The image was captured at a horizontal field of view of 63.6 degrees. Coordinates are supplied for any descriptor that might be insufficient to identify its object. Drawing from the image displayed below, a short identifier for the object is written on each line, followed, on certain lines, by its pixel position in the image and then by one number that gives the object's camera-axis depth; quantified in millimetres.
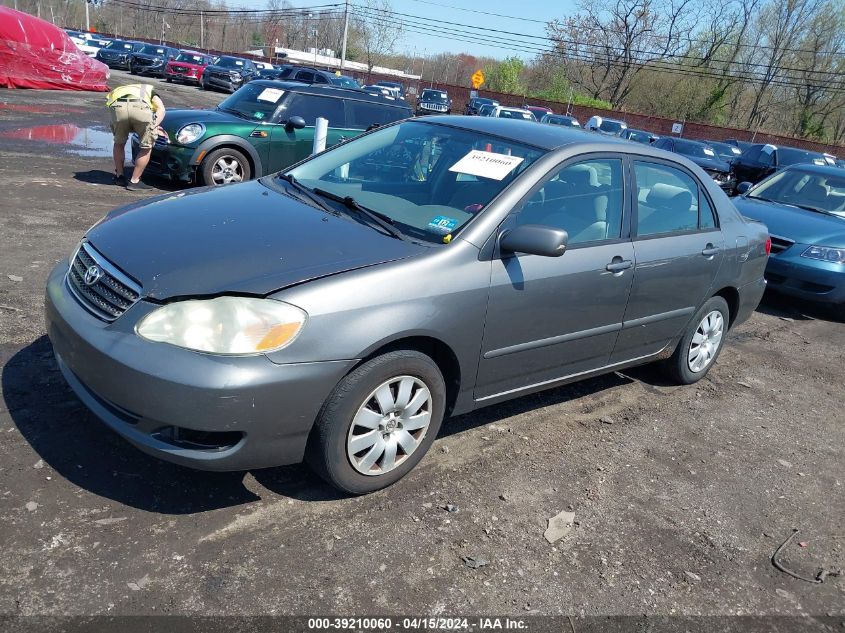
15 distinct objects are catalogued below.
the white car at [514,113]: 24047
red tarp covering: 19281
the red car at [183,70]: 35562
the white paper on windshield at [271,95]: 9812
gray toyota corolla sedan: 2725
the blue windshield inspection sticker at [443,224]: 3398
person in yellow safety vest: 8672
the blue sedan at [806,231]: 7461
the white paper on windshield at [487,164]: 3693
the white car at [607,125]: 29017
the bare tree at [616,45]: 56844
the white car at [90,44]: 38562
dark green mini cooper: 8992
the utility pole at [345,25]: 48778
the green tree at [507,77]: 70438
